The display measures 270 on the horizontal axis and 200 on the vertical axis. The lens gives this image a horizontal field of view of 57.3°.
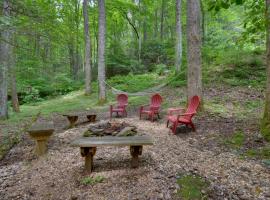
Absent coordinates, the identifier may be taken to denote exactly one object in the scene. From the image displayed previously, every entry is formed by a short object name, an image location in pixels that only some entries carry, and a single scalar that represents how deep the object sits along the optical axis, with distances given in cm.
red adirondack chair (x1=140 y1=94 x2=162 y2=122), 689
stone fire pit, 523
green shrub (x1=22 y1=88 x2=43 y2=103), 1474
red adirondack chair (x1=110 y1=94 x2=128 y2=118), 789
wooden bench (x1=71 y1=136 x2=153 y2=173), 337
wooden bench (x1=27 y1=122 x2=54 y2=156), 443
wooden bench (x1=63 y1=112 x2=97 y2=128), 654
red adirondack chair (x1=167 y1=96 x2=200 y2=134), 529
